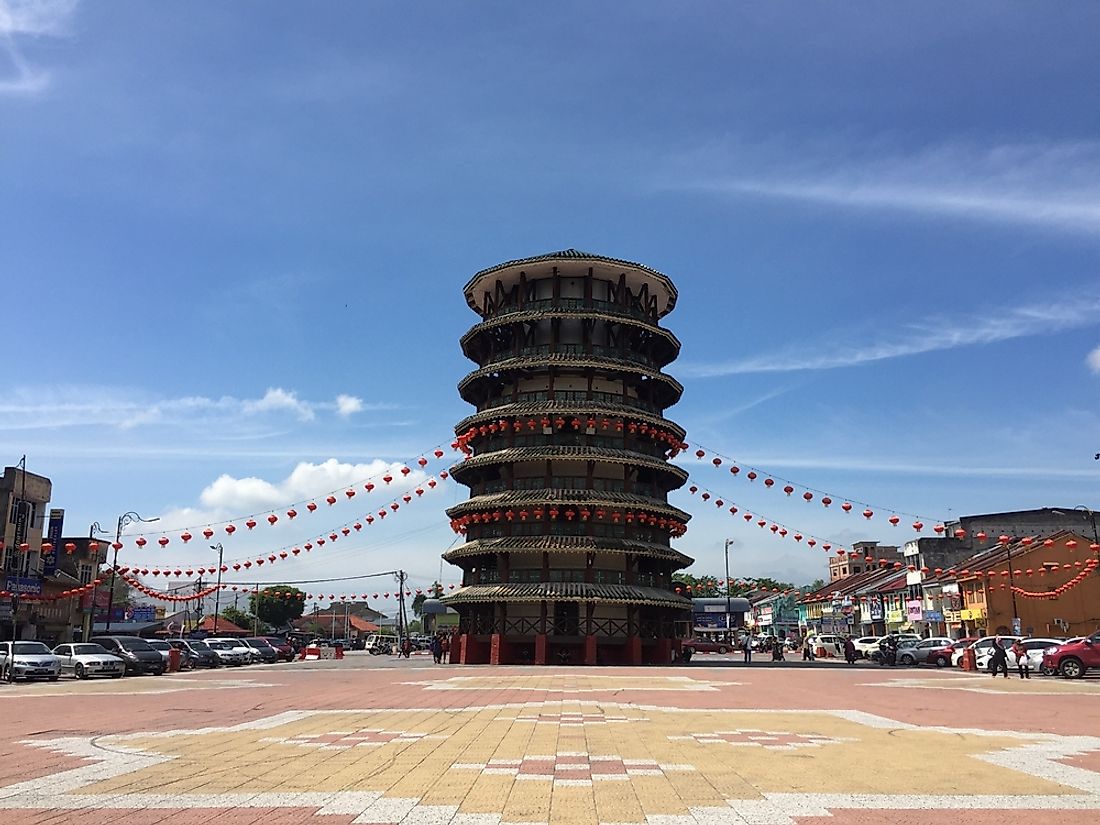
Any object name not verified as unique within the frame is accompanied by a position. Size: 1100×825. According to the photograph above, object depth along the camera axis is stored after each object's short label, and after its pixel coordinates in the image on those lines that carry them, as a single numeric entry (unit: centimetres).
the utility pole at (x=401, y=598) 10431
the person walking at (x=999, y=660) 3603
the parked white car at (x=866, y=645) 6372
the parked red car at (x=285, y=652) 6469
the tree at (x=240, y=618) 13138
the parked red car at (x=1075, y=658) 3438
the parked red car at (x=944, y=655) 5092
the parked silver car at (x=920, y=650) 5188
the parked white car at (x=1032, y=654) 3845
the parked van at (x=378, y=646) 8981
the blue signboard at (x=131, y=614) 9012
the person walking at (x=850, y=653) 5725
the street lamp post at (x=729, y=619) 10183
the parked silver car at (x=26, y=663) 3588
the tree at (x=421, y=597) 15754
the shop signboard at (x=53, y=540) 6643
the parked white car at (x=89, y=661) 3828
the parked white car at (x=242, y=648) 5550
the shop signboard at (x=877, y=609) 9512
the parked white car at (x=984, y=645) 4375
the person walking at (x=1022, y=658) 3606
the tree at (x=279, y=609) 13625
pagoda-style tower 5066
